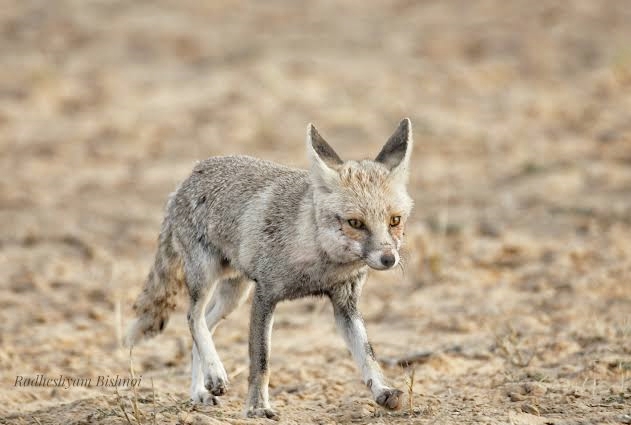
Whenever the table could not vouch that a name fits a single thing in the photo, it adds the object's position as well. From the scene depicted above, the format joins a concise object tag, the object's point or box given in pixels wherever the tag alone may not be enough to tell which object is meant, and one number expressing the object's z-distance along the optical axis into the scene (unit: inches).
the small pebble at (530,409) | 434.0
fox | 423.8
